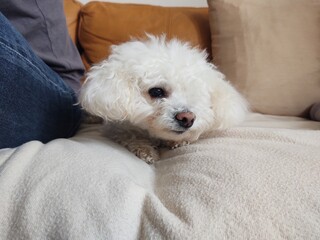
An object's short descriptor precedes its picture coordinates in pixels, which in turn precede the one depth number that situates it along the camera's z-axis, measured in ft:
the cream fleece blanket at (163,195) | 1.79
